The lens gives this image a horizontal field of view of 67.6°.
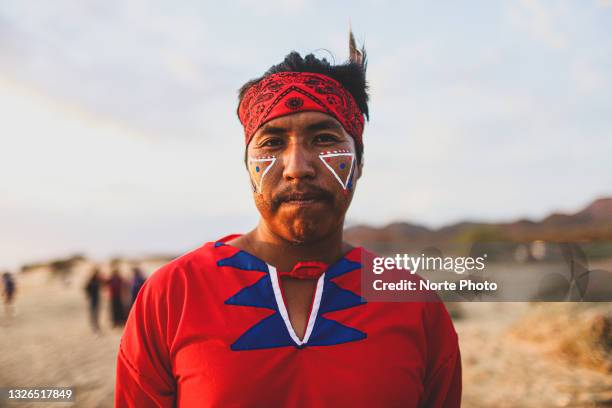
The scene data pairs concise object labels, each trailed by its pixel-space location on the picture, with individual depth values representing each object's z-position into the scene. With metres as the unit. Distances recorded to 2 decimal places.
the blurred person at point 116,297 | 13.24
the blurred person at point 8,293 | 16.14
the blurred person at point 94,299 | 14.07
